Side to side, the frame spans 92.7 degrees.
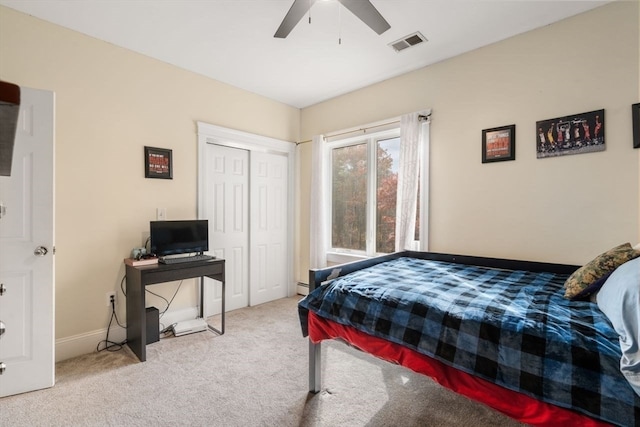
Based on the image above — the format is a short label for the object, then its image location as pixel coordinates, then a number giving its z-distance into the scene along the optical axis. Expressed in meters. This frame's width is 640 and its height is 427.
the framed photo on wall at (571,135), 2.21
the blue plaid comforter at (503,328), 1.07
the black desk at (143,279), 2.47
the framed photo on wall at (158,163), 2.94
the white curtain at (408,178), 3.07
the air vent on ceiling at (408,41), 2.59
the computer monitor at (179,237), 2.80
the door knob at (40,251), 2.01
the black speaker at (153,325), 2.72
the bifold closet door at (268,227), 3.87
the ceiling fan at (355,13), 1.78
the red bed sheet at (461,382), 1.14
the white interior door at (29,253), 1.95
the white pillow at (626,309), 0.98
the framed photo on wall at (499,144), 2.59
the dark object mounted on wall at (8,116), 0.48
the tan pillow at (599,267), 1.53
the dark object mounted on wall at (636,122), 2.05
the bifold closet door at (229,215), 3.46
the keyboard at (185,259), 2.73
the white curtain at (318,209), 3.92
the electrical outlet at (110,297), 2.73
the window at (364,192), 3.52
